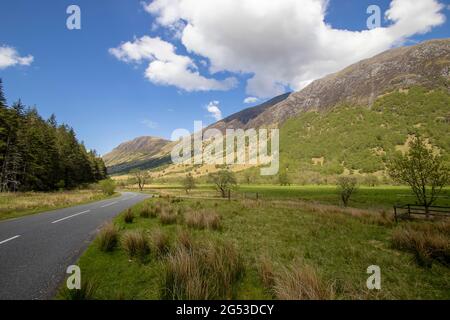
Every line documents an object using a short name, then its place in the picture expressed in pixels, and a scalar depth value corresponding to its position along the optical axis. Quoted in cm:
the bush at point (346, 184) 3457
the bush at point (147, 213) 1578
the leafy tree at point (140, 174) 10065
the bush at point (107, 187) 4541
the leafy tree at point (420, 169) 1827
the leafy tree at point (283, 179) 11038
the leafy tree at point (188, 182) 7234
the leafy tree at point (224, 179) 5025
